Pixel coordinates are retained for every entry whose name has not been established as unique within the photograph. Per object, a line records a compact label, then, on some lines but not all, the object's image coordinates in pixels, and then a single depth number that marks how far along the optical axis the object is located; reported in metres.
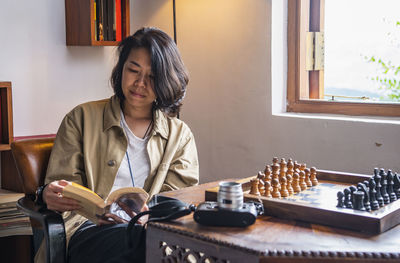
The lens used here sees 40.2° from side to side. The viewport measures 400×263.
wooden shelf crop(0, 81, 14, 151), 2.65
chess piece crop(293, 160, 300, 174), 1.74
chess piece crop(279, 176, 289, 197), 1.60
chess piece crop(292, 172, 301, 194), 1.66
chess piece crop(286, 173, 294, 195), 1.63
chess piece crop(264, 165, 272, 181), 1.64
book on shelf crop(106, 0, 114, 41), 3.12
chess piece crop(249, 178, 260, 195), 1.56
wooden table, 1.15
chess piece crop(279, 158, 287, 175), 1.72
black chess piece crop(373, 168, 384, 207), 1.44
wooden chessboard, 1.30
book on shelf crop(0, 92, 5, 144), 2.72
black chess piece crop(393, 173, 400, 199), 1.57
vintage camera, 1.32
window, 2.79
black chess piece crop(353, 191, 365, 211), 1.36
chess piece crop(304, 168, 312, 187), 1.73
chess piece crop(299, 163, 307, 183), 1.76
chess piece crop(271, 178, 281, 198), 1.57
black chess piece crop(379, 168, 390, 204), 1.47
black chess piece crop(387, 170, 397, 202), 1.50
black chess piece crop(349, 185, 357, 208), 1.40
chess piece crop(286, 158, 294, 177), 1.74
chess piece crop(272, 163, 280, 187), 1.67
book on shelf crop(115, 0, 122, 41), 3.13
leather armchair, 1.66
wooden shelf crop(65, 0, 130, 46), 3.00
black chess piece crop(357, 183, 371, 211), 1.38
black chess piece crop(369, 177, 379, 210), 1.39
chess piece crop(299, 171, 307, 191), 1.68
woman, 1.99
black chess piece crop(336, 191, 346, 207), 1.40
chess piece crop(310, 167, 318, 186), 1.74
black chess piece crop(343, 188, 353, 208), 1.40
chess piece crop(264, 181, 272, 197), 1.56
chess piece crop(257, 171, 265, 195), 1.58
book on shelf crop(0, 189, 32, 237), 2.48
